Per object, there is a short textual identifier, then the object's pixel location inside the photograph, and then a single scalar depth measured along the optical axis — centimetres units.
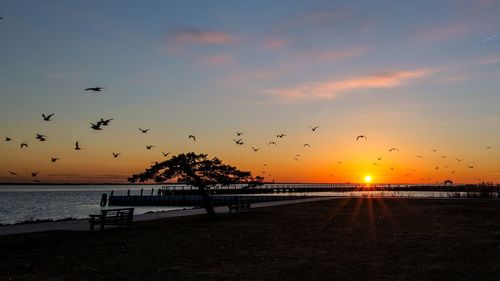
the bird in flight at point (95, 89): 1918
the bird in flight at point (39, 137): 2344
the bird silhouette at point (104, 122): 2236
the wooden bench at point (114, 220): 2253
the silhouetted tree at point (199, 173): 2897
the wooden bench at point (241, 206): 3641
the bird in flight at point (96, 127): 2180
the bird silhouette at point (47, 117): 2181
